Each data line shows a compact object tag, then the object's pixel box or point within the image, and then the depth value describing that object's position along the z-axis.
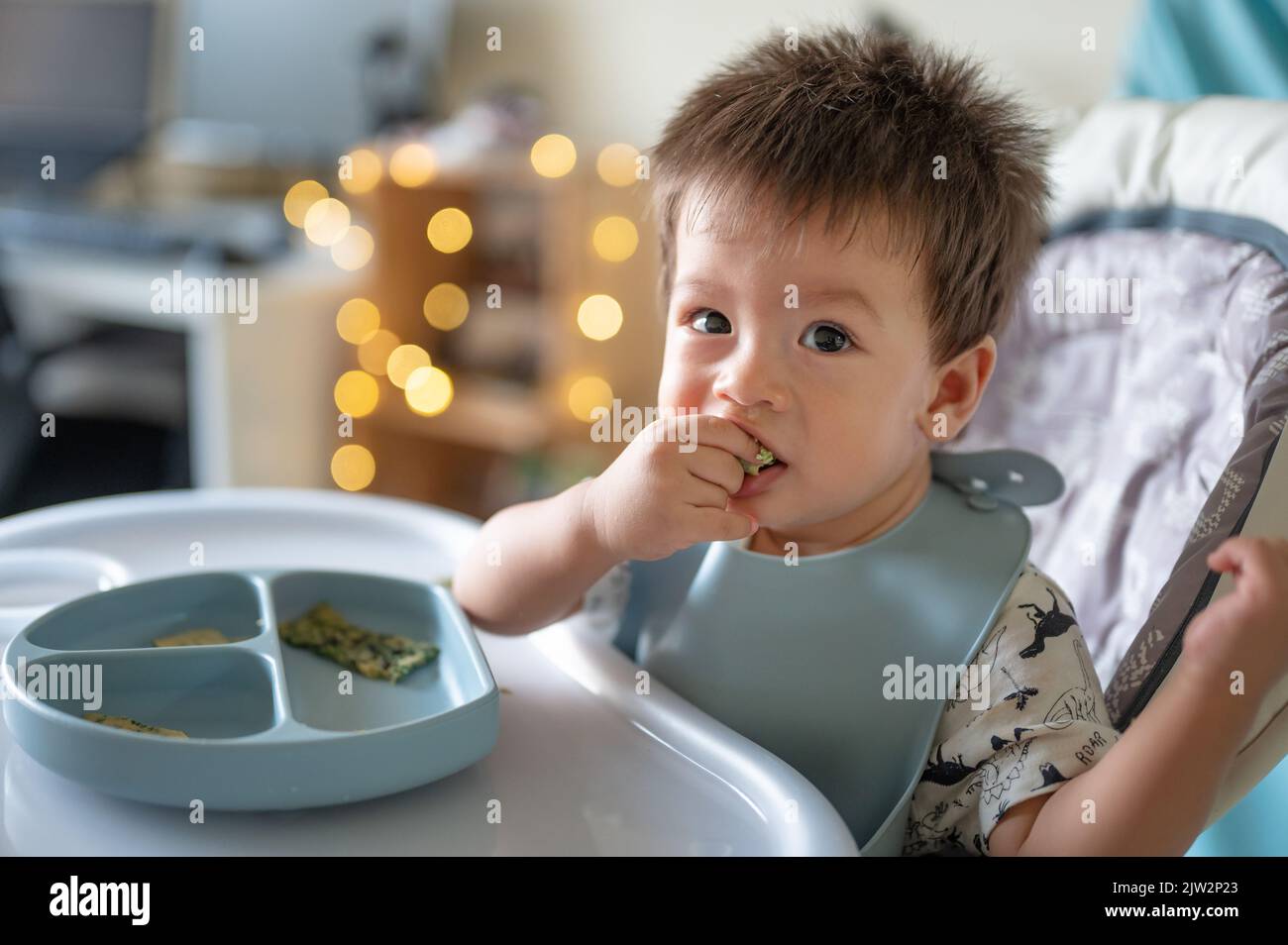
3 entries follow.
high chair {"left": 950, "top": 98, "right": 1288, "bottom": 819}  0.76
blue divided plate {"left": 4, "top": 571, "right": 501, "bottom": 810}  0.57
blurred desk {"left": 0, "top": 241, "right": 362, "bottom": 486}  2.22
